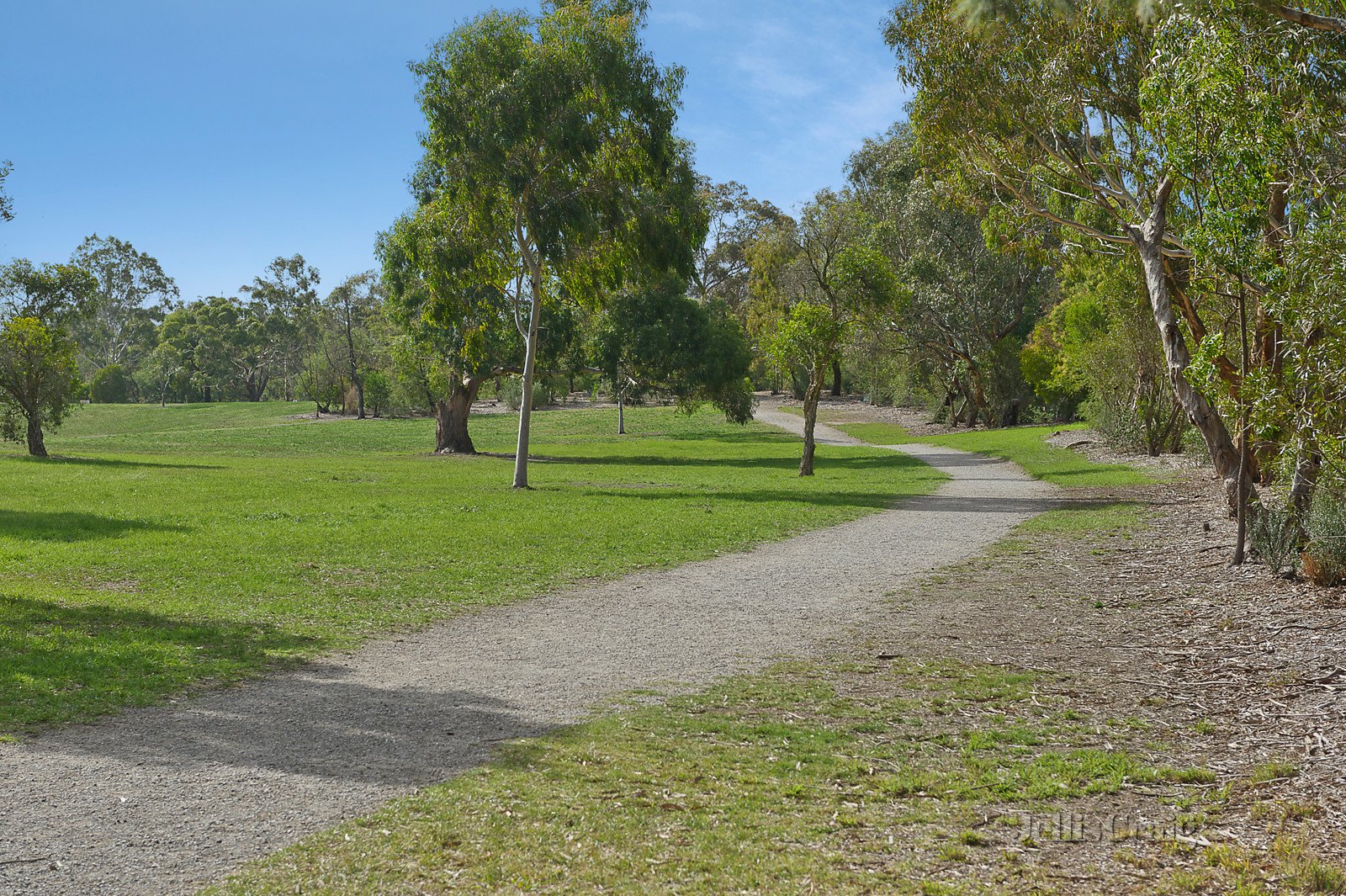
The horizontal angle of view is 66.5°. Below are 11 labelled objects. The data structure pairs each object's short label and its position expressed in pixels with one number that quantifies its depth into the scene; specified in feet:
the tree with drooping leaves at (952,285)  148.05
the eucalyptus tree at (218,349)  325.01
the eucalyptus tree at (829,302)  83.10
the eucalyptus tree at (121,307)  354.74
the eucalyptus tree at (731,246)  245.86
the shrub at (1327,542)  32.73
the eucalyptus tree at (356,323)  234.79
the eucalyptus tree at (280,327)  312.50
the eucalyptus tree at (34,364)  107.86
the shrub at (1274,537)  35.81
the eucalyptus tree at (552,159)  71.36
